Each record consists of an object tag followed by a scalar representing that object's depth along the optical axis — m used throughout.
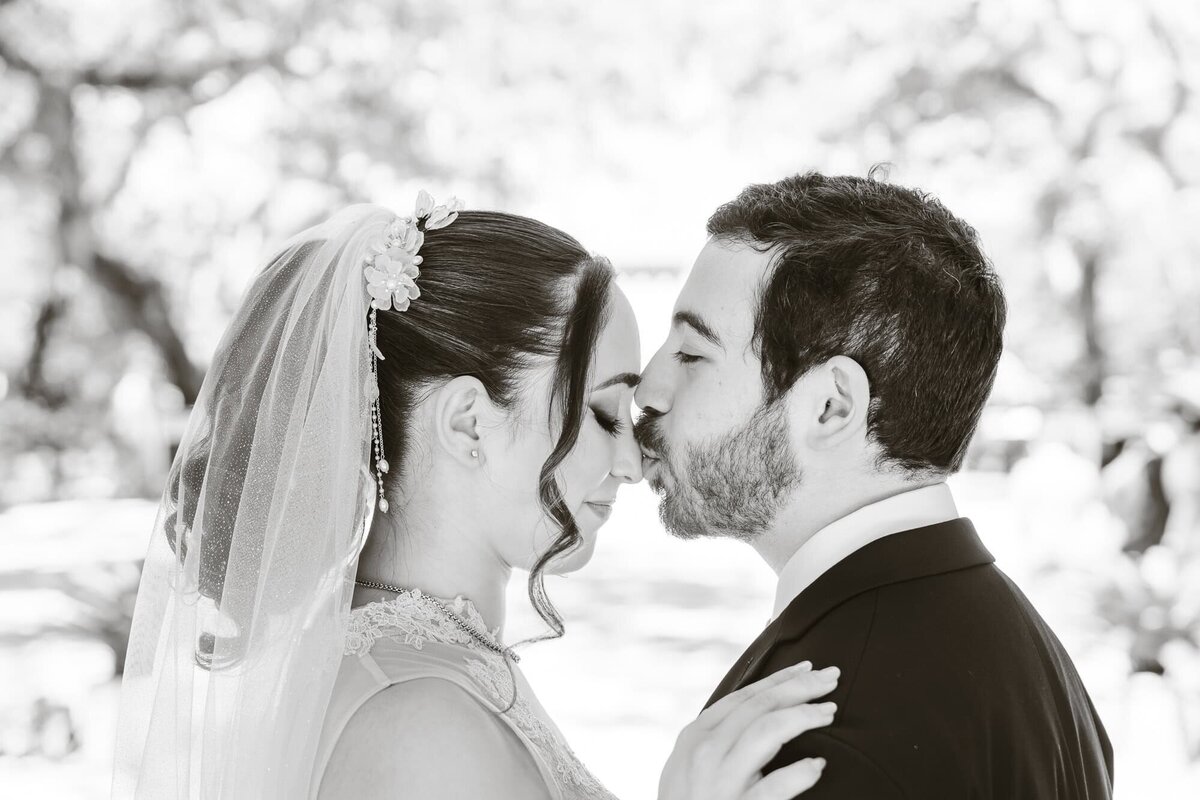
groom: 1.71
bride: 1.91
